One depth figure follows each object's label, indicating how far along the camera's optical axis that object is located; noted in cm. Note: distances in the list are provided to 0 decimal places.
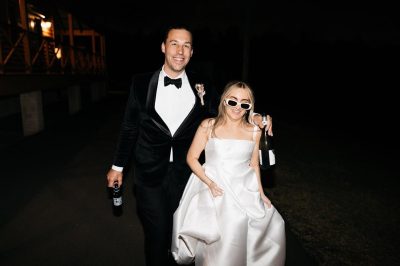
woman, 273
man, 280
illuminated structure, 855
